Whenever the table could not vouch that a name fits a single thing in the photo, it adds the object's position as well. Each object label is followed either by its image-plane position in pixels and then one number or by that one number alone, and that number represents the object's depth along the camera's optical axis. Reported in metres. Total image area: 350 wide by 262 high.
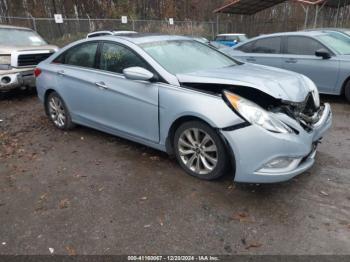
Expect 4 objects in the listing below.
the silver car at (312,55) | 6.74
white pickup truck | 7.67
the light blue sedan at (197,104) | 3.23
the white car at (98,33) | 11.90
